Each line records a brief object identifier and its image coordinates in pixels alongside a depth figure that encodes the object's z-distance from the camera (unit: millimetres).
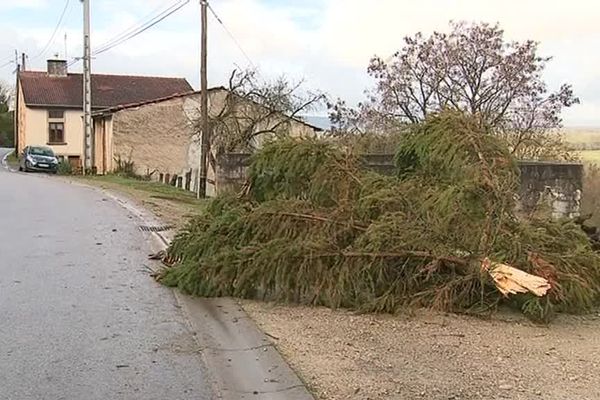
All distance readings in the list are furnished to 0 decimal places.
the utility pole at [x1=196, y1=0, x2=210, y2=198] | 27375
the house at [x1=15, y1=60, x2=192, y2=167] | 55719
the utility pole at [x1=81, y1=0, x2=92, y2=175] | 38031
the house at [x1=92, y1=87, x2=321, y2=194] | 41688
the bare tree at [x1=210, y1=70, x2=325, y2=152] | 31406
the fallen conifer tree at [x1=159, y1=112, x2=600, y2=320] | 8117
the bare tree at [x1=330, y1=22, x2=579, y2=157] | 30922
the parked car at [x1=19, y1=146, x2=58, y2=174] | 43094
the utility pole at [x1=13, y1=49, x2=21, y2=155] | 62906
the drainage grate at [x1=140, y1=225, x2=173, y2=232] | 15073
